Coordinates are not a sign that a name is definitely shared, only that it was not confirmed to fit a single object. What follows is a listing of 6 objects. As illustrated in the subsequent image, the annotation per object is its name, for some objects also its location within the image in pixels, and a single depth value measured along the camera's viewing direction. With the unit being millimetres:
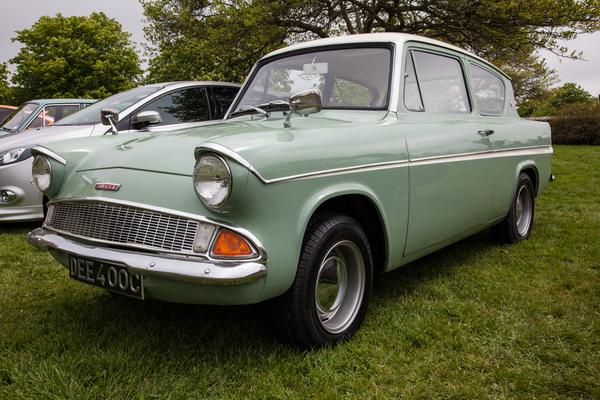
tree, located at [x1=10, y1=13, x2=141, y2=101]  30672
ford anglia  2004
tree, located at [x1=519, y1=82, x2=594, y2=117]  28541
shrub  16969
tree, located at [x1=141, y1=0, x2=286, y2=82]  11312
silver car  4992
